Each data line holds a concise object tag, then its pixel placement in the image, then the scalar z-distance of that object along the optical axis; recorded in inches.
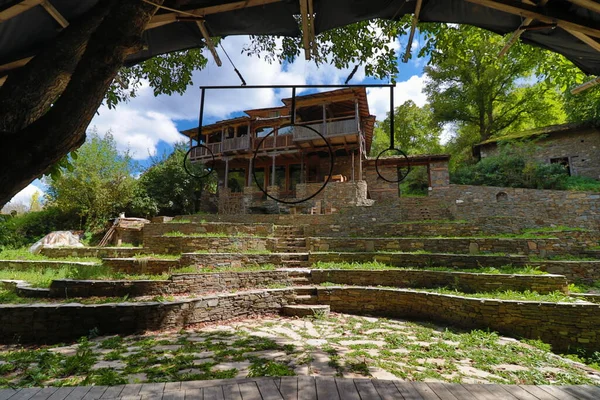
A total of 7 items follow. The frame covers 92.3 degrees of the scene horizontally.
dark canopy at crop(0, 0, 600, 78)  81.6
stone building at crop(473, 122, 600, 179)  569.3
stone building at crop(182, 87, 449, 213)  602.2
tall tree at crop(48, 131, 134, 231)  622.2
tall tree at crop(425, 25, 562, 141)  778.8
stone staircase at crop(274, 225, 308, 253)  382.5
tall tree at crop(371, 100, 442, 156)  1006.4
